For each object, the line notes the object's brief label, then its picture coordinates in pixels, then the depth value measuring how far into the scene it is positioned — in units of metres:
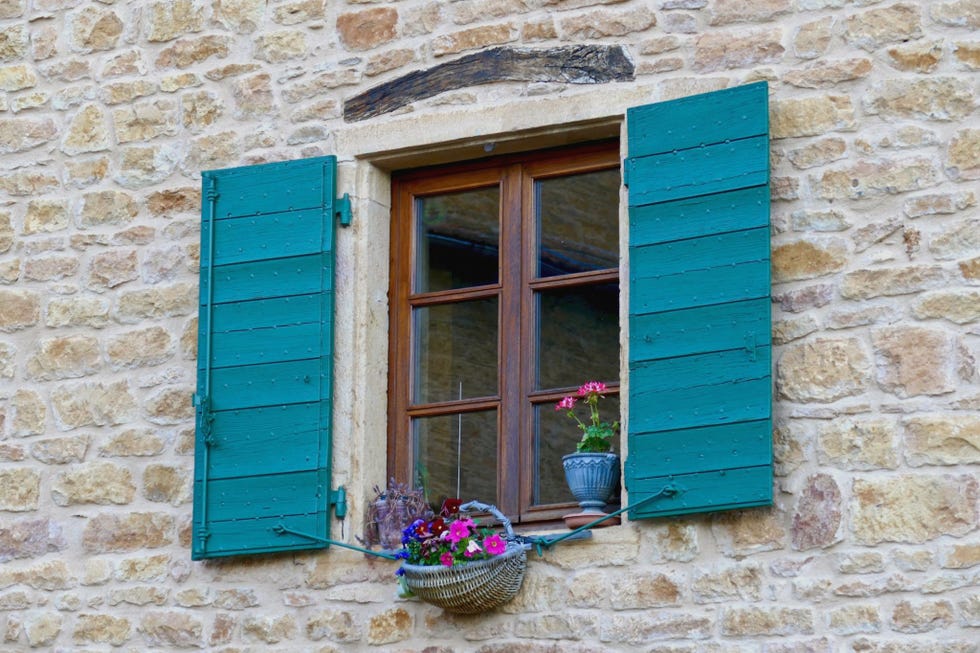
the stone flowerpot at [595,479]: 9.20
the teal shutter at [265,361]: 9.60
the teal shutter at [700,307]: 8.82
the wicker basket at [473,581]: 8.98
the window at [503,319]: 9.59
